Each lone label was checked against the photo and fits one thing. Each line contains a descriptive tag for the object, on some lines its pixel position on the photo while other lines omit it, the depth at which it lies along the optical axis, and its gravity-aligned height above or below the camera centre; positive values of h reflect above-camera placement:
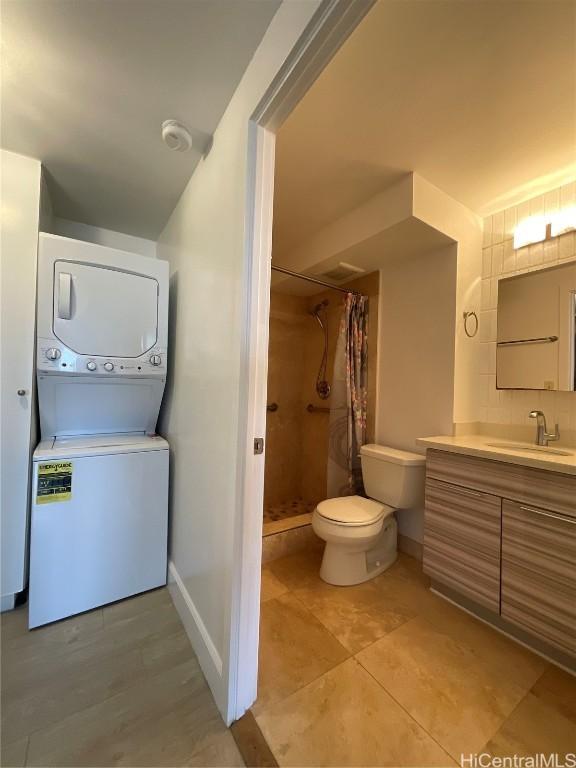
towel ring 1.89 +0.46
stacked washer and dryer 1.39 -0.31
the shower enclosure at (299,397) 2.73 -0.10
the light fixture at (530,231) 1.70 +0.98
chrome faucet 1.61 -0.22
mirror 1.62 +0.38
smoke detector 1.20 +1.07
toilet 1.65 -0.76
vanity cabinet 1.15 -0.68
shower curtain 2.27 -0.09
